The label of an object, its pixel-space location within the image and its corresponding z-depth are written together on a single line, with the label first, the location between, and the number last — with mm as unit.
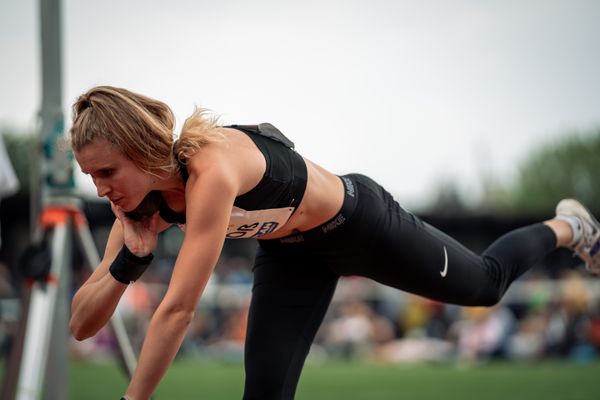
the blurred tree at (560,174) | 61969
